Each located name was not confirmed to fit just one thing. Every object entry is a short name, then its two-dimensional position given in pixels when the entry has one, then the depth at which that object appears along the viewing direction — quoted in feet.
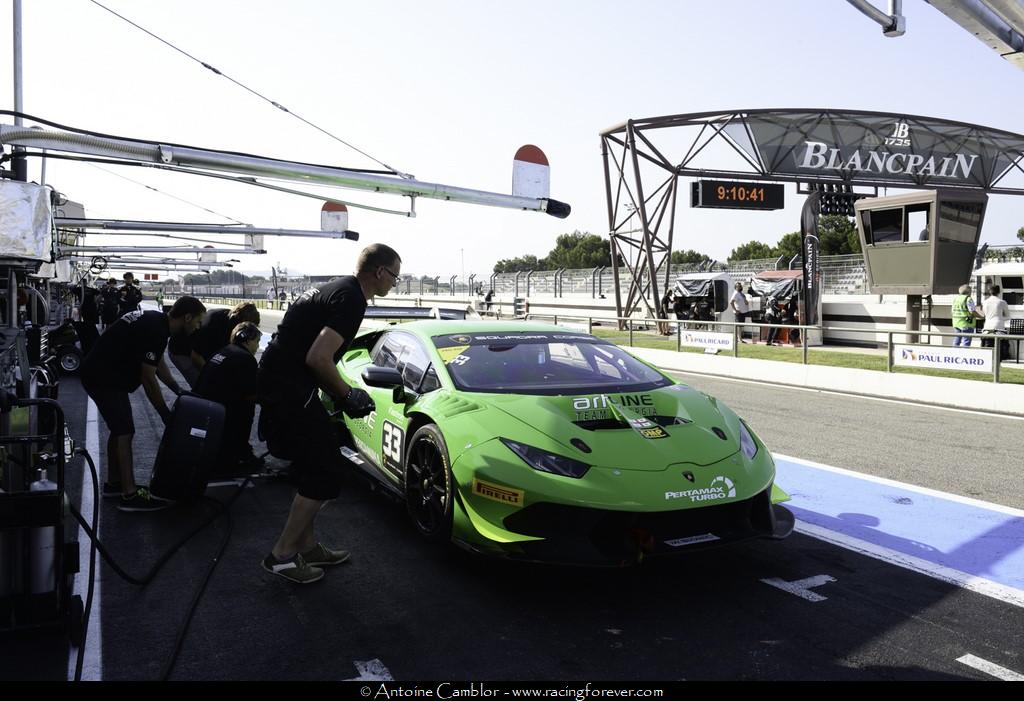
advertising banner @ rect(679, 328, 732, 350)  54.95
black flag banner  76.45
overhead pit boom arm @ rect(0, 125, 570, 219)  20.21
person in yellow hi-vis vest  51.21
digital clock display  93.56
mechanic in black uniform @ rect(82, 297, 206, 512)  19.01
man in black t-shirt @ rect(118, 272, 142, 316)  58.54
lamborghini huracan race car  12.71
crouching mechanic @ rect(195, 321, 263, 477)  20.63
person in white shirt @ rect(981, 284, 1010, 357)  49.37
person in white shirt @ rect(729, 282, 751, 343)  74.13
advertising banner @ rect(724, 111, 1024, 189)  98.58
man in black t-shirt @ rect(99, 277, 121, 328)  58.49
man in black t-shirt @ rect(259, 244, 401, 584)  13.83
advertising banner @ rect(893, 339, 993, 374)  37.60
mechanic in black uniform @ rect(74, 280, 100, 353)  48.24
